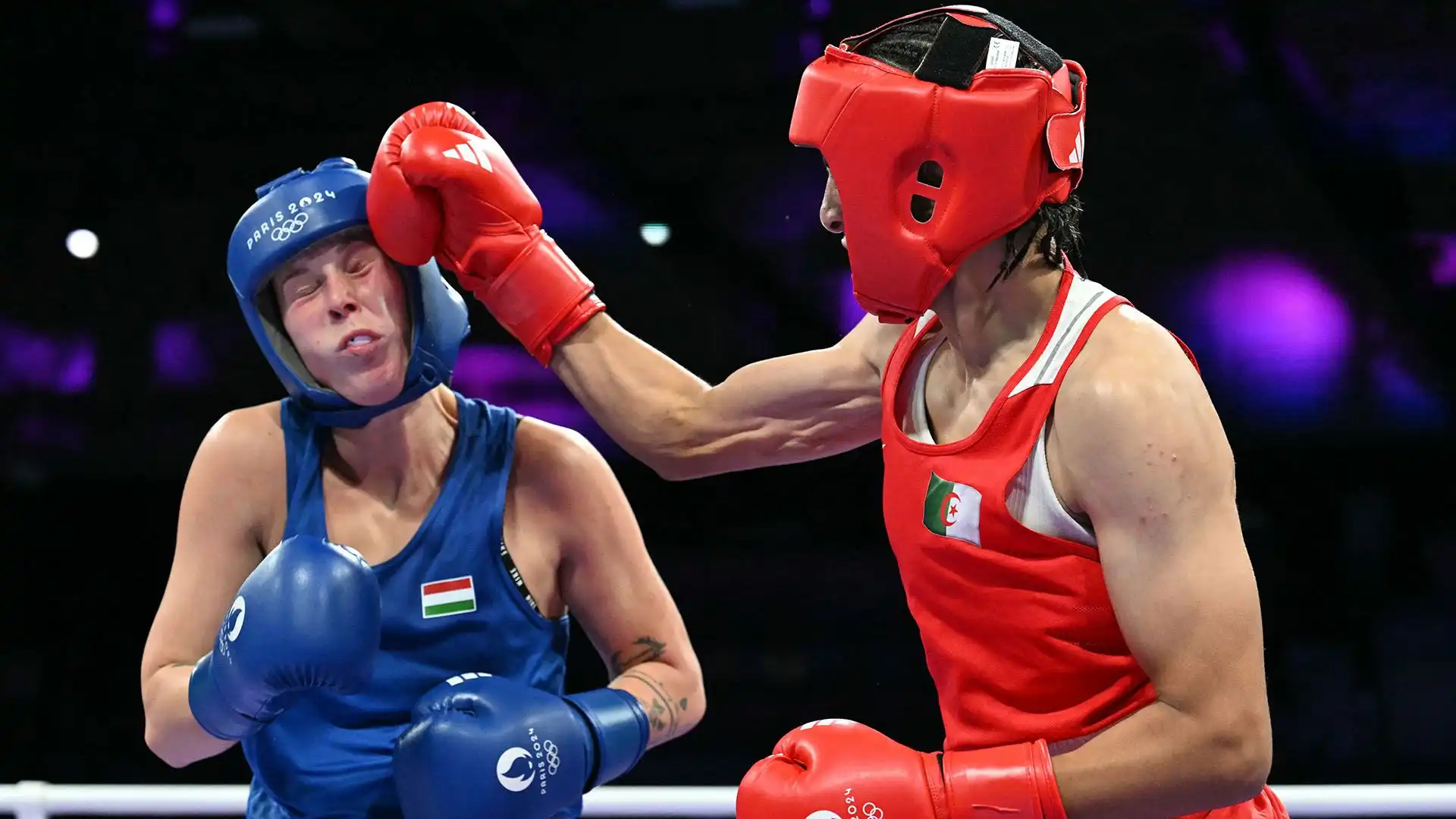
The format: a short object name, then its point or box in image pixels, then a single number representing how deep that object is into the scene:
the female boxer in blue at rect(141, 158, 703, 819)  1.82
